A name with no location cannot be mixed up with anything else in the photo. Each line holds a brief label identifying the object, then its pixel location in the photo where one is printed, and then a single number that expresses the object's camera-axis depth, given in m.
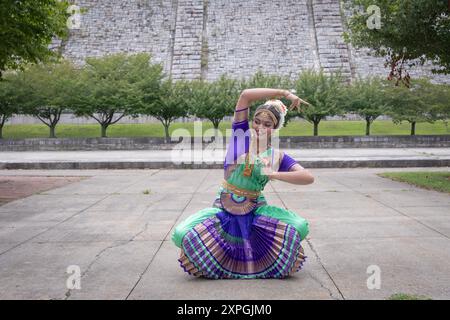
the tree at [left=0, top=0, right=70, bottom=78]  11.97
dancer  5.34
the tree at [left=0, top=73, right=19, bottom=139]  31.94
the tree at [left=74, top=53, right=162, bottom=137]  31.88
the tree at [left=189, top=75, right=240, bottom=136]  32.37
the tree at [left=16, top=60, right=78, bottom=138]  32.25
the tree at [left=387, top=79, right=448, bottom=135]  31.69
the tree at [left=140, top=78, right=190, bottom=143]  32.12
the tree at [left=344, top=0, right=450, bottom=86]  13.58
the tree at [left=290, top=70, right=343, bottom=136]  31.94
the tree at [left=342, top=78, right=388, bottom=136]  32.03
